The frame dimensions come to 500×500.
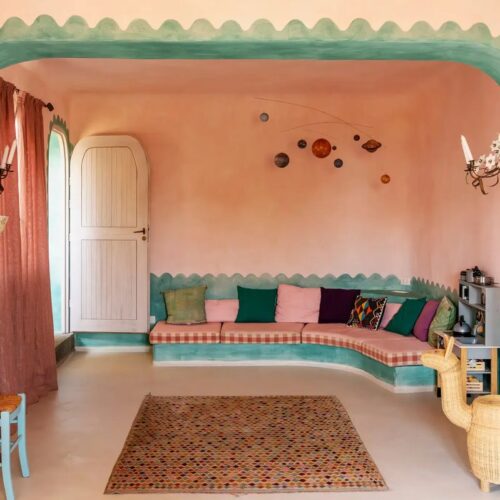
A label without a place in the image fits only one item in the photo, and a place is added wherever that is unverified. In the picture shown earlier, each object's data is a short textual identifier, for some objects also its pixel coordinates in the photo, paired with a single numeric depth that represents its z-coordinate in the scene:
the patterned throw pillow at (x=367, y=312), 6.62
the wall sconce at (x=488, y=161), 3.36
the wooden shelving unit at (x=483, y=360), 4.72
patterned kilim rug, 3.73
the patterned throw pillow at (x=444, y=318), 5.57
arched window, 7.18
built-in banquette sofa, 6.18
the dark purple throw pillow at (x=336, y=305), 7.02
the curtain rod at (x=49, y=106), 5.89
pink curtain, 4.78
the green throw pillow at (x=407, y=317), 6.25
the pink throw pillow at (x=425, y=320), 5.99
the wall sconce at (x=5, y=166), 3.37
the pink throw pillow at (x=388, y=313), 6.71
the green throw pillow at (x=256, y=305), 7.09
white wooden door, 7.16
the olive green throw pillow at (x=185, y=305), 6.95
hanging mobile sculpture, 7.01
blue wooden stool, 3.40
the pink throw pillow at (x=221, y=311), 7.18
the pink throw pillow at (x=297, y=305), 7.10
